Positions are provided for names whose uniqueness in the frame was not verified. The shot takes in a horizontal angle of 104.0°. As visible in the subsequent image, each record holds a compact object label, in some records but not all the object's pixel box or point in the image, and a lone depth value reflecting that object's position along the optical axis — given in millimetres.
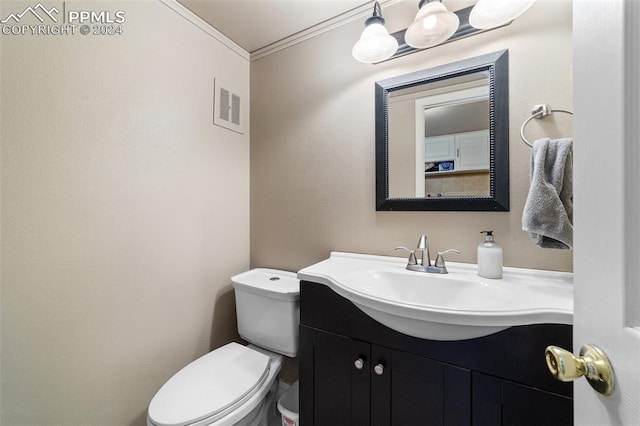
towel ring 912
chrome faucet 1035
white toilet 888
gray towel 793
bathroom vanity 629
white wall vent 1476
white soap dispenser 935
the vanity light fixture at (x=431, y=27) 896
